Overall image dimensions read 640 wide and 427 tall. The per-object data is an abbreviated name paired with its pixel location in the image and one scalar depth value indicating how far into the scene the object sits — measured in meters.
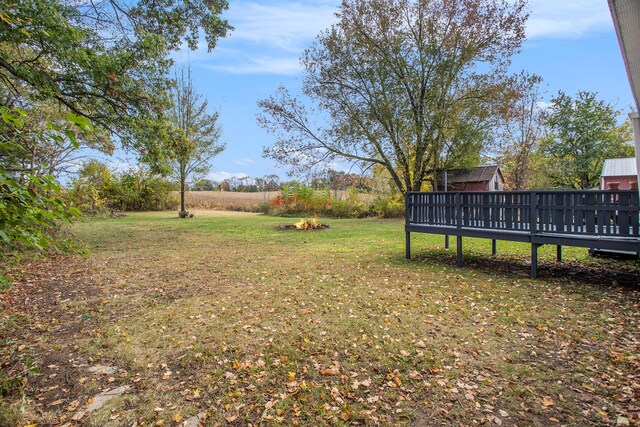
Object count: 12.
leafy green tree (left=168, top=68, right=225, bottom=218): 19.73
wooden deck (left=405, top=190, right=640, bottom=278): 5.02
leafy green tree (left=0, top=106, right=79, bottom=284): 1.93
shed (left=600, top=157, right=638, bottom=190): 15.49
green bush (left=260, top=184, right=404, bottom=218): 20.25
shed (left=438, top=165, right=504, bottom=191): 18.30
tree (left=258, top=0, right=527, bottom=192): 13.82
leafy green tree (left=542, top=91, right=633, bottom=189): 20.06
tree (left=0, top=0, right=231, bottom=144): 5.90
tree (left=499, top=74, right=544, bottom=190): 22.14
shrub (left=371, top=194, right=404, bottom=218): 19.37
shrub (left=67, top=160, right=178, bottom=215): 20.47
